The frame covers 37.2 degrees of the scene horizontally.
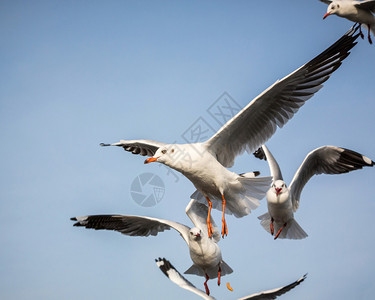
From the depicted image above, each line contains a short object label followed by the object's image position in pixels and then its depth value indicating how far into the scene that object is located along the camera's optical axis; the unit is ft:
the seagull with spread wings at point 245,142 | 18.66
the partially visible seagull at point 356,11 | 23.97
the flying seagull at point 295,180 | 23.65
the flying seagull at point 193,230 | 22.25
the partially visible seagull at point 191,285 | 20.86
